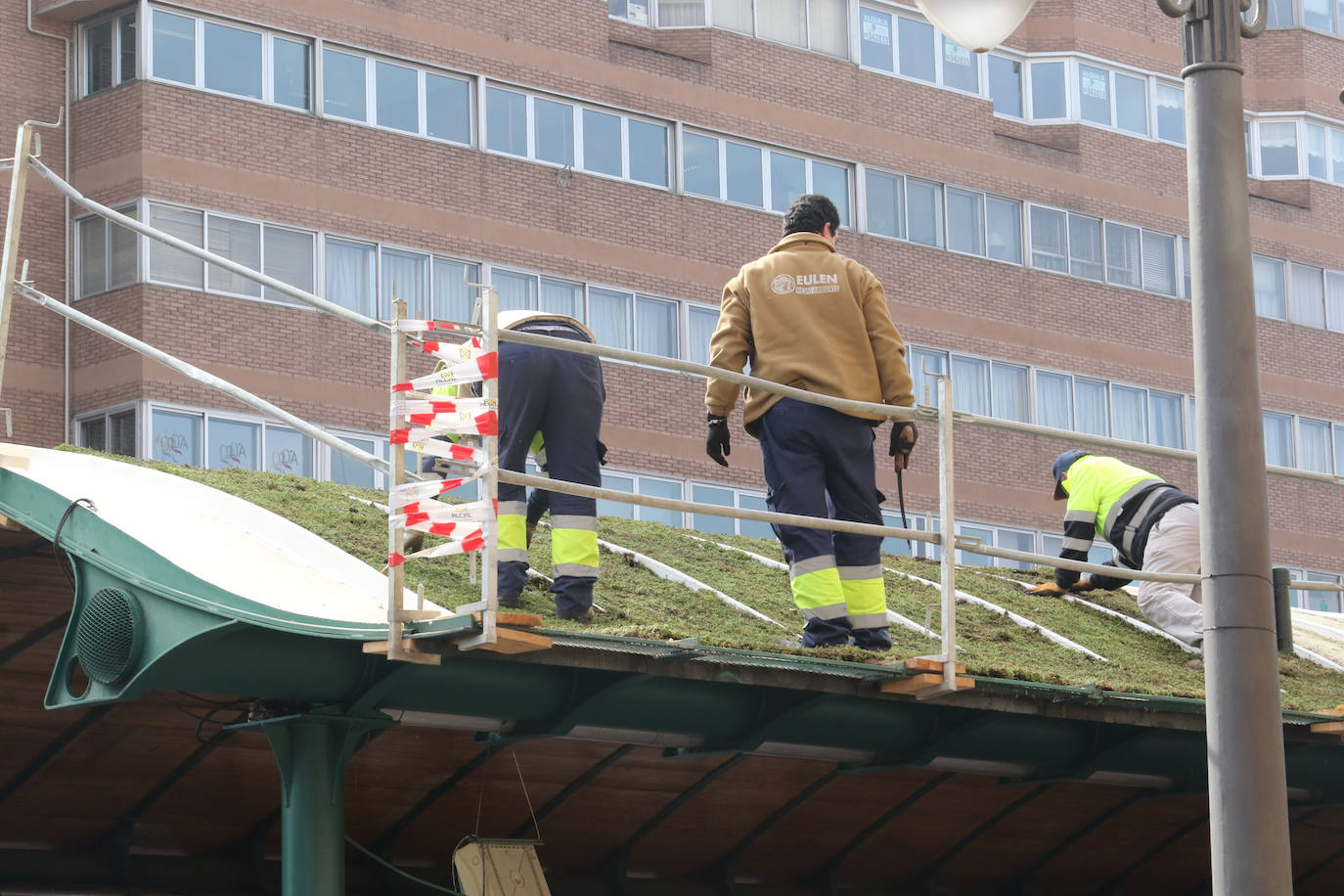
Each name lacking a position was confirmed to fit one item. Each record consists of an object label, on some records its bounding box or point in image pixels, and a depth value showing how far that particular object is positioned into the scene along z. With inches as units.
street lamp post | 552.1
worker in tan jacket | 800.9
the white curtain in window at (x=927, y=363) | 2986.0
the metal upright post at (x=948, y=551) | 739.4
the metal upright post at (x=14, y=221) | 810.2
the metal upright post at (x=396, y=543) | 633.0
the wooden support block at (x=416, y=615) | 644.9
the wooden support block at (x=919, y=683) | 742.5
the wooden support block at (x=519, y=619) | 629.9
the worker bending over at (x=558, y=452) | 783.1
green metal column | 695.1
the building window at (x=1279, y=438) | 3547.5
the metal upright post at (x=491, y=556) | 620.1
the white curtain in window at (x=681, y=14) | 3009.4
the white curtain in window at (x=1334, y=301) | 3661.4
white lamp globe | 608.1
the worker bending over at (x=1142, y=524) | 1045.8
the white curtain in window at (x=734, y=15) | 3019.2
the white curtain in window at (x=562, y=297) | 2748.5
